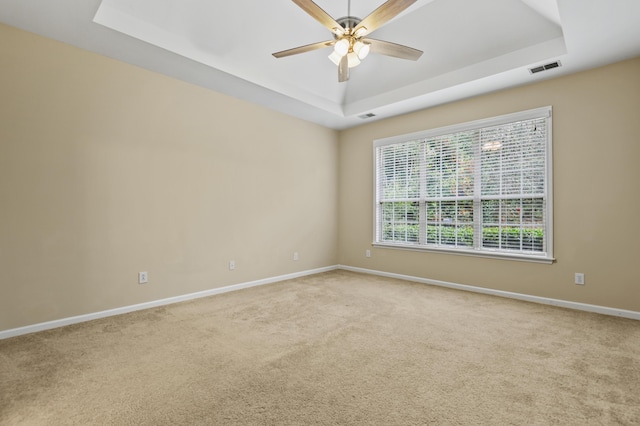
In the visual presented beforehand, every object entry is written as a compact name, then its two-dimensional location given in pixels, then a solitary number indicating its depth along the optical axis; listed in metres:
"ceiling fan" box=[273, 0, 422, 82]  2.22
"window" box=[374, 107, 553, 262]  3.77
